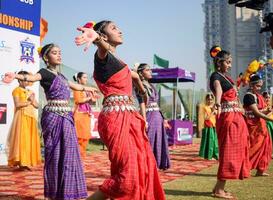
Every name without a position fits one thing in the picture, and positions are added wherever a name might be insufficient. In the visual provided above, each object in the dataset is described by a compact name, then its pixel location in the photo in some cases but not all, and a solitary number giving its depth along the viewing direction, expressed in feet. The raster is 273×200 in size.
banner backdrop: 24.63
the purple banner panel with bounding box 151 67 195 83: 46.75
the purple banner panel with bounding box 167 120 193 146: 40.81
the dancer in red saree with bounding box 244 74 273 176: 19.29
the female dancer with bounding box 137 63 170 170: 19.75
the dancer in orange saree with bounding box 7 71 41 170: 21.82
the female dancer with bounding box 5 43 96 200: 12.57
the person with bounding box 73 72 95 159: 25.39
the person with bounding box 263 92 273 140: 25.12
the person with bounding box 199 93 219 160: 28.39
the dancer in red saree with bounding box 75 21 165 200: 8.75
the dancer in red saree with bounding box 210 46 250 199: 13.76
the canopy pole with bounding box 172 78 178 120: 48.44
